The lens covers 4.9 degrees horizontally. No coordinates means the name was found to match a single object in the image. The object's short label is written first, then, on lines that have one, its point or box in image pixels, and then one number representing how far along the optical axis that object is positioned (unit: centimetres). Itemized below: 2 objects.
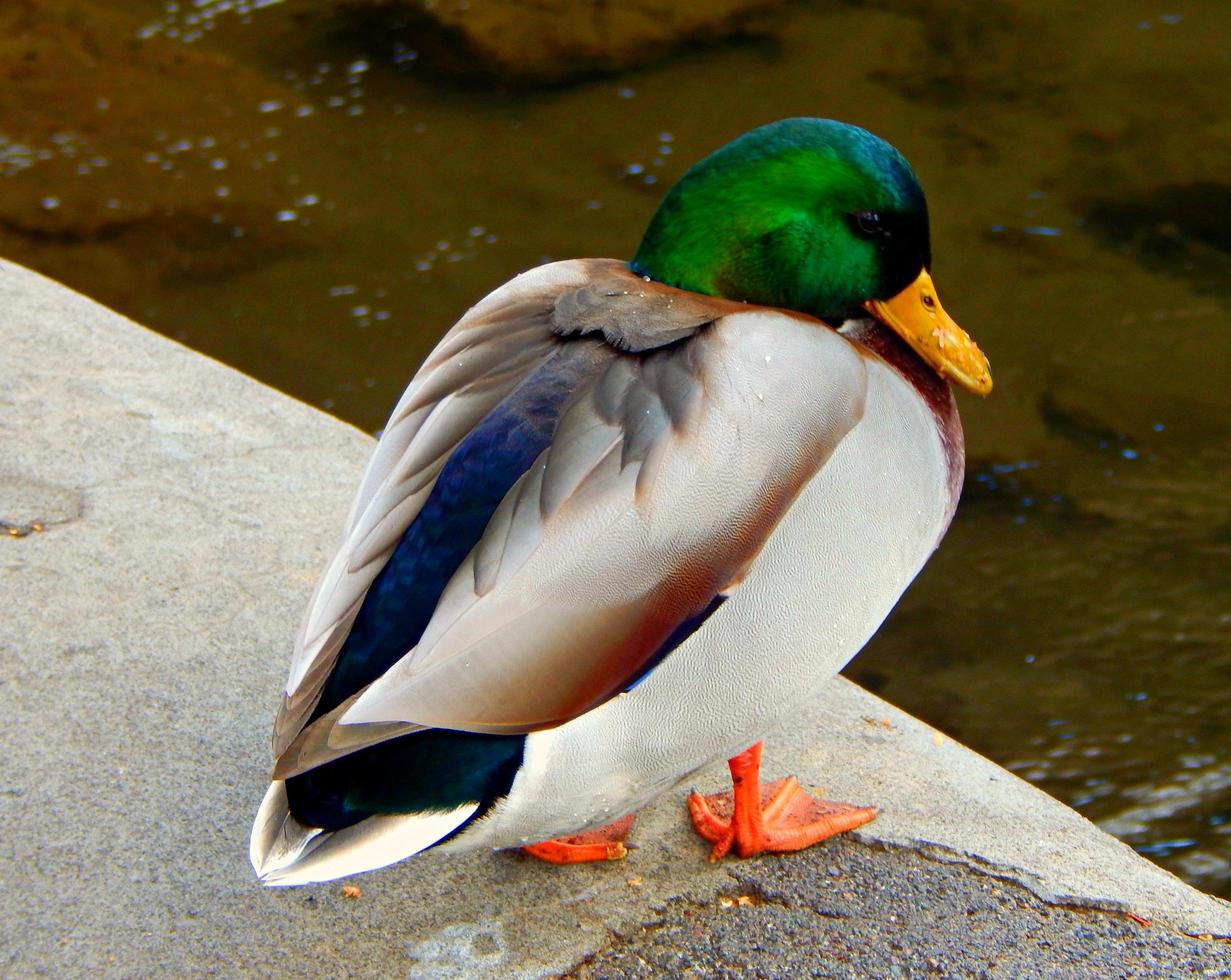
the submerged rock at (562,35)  779
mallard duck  500
